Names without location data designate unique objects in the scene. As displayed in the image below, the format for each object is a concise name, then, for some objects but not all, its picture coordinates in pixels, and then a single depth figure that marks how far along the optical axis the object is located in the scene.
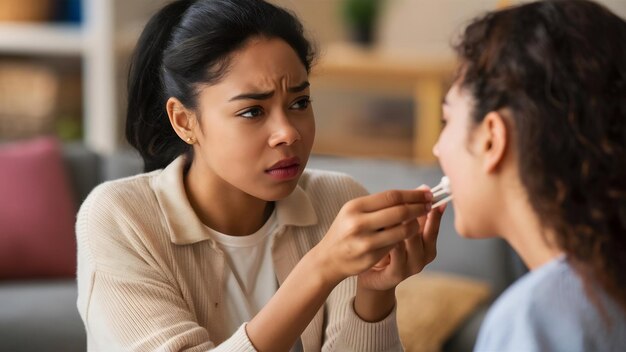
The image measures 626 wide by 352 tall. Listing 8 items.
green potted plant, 4.80
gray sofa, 2.89
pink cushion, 3.13
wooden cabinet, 4.58
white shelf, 3.99
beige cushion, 2.65
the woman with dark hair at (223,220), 1.54
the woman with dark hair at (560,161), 1.12
